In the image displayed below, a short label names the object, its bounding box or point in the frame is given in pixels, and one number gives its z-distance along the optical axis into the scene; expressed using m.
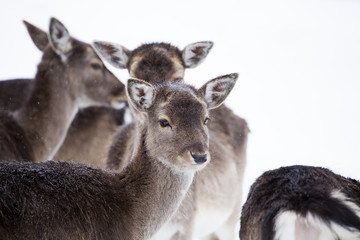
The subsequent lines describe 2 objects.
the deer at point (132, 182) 8.09
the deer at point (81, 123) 17.23
